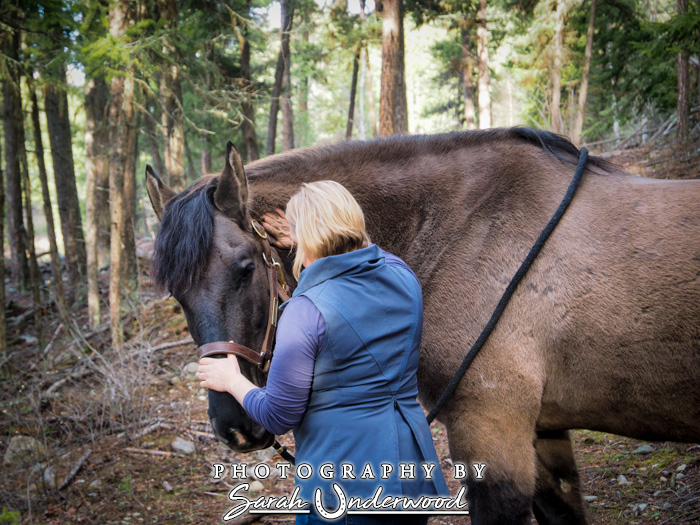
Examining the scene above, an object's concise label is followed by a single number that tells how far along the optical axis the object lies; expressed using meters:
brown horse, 2.28
